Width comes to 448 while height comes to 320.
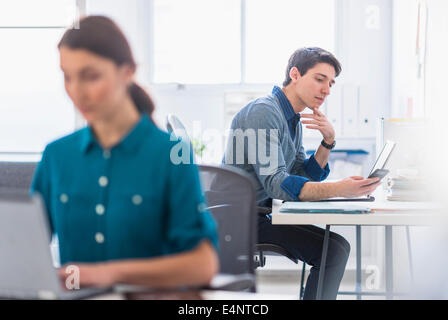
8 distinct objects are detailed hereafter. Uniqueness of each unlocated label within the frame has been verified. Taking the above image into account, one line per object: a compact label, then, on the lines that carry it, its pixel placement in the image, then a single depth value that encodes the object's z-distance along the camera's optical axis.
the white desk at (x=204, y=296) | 2.10
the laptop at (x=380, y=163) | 3.56
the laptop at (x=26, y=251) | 1.89
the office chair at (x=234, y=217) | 2.95
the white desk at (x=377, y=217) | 3.29
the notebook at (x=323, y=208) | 3.32
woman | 2.10
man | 3.67
